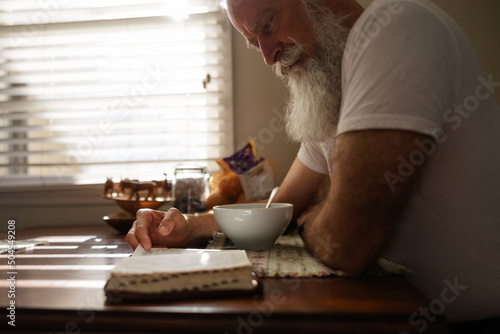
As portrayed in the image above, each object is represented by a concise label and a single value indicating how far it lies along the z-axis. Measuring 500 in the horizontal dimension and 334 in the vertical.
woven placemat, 0.66
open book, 0.55
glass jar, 1.39
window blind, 1.69
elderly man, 0.66
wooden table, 0.48
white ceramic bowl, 0.80
